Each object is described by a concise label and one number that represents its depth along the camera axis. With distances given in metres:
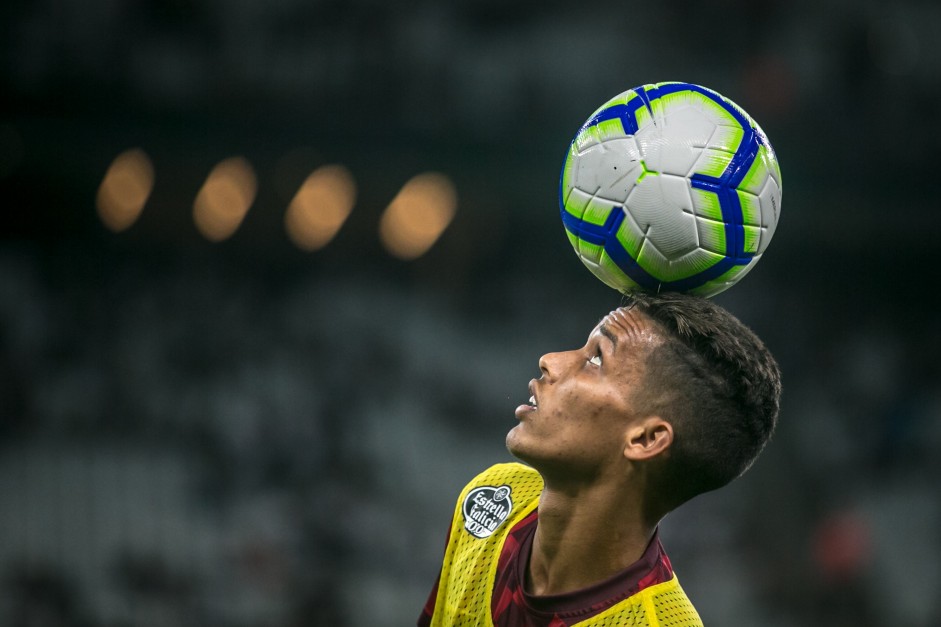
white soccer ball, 5.62
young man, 5.30
